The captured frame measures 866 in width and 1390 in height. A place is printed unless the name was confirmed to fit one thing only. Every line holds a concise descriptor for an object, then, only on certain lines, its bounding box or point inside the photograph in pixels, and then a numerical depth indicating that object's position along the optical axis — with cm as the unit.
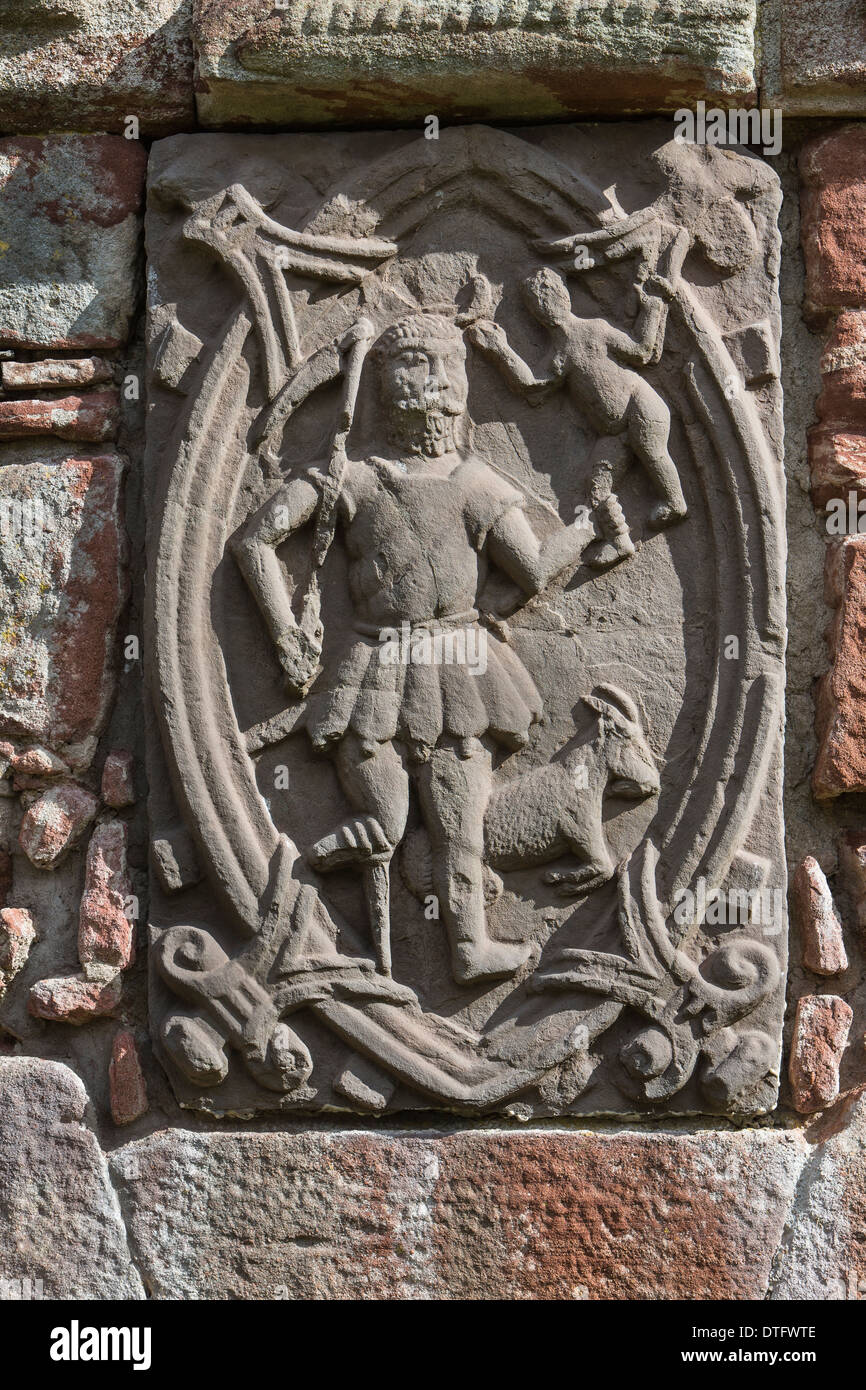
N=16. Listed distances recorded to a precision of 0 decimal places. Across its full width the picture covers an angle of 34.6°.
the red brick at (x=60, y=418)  269
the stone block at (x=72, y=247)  271
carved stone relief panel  250
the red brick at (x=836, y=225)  269
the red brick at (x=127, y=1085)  253
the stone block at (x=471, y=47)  253
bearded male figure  251
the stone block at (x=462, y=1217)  247
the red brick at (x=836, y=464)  266
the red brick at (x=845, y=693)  259
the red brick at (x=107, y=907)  257
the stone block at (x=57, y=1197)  250
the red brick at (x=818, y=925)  258
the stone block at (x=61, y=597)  263
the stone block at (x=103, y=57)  268
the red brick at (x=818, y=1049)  254
